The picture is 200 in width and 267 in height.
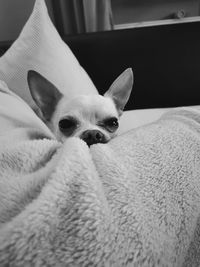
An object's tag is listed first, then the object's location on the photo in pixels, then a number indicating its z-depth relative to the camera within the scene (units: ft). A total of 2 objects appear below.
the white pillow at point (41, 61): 0.92
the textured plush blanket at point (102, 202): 0.21
